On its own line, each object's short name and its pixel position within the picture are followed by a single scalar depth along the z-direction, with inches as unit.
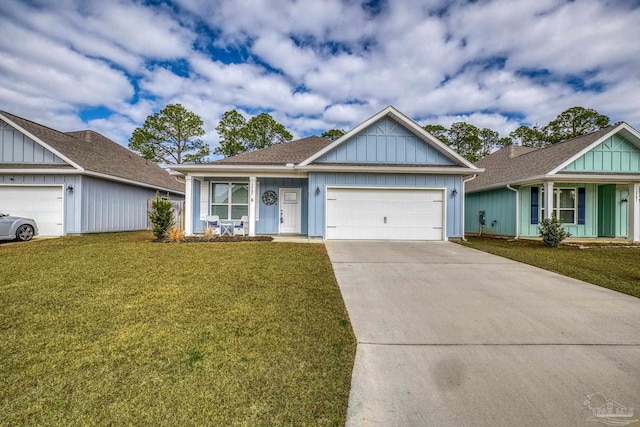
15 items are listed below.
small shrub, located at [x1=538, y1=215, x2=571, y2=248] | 380.5
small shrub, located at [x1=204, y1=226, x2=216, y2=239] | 408.9
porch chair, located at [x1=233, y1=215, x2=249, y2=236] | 442.6
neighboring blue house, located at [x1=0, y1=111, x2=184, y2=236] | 446.3
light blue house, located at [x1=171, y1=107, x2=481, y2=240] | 419.2
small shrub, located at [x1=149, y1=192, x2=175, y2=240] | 391.5
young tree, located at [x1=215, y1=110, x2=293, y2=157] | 1049.5
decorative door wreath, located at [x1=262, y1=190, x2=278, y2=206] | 474.9
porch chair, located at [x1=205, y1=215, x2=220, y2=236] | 440.8
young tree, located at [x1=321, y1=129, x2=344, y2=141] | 1122.0
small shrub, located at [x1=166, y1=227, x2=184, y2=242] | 384.5
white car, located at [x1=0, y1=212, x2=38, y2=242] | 378.9
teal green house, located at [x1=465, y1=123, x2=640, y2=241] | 431.2
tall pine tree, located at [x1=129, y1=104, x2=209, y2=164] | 1013.8
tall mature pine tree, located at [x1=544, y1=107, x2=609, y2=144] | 977.5
